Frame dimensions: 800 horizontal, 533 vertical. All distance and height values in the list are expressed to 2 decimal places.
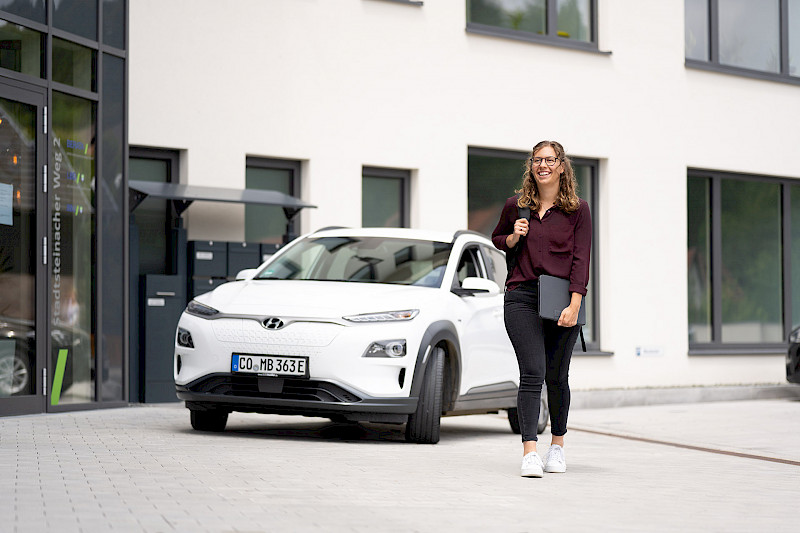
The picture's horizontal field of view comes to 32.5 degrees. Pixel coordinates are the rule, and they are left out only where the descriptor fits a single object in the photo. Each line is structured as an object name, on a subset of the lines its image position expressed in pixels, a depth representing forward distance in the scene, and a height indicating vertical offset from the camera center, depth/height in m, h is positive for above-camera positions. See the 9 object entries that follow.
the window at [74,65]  11.80 +2.01
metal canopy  13.43 +0.99
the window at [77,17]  11.80 +2.43
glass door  11.02 +0.35
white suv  9.30 -0.35
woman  7.80 +0.15
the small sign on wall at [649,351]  18.14 -0.77
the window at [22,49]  11.06 +2.02
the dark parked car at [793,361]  17.78 -0.90
